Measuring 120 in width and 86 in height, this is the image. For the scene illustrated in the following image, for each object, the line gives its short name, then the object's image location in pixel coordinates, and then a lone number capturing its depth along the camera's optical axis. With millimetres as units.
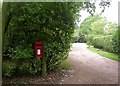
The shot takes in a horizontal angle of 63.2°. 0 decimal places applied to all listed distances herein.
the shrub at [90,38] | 15305
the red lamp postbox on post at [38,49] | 4076
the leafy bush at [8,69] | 4065
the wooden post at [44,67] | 4296
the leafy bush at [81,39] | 20962
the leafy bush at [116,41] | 8024
